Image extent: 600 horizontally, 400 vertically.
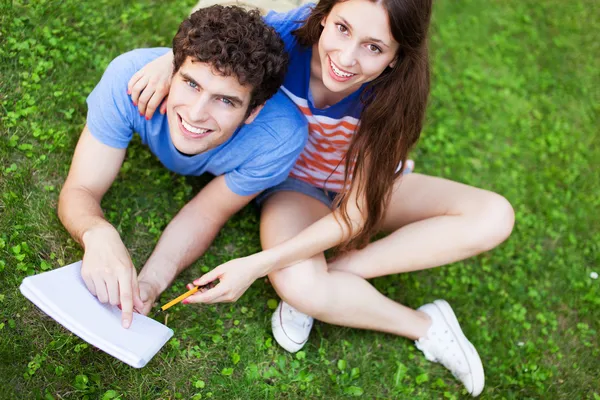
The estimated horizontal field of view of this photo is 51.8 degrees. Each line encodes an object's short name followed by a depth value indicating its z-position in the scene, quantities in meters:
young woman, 2.60
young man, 2.55
